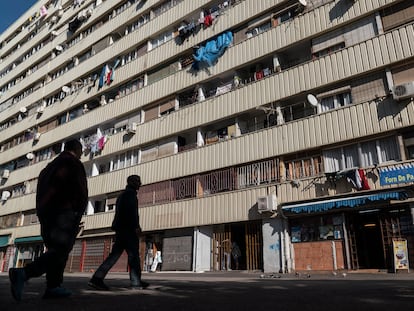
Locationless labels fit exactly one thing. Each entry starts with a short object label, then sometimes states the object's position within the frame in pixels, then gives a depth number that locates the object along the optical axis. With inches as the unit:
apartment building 524.1
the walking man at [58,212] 145.3
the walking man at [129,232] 203.0
